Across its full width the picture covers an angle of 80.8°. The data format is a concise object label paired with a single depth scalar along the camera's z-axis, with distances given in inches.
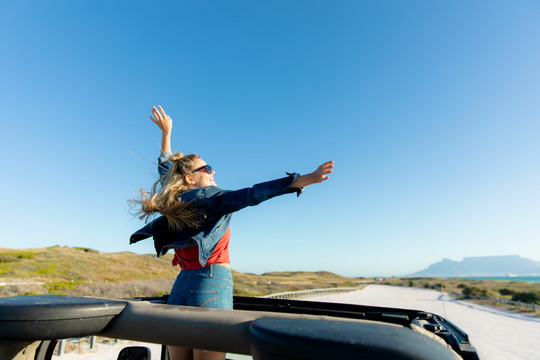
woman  79.0
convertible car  28.9
